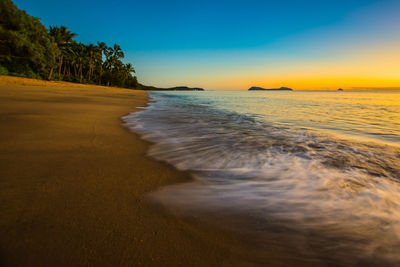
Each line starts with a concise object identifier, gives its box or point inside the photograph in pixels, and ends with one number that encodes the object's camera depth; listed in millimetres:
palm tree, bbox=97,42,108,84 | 60938
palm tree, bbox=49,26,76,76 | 37959
